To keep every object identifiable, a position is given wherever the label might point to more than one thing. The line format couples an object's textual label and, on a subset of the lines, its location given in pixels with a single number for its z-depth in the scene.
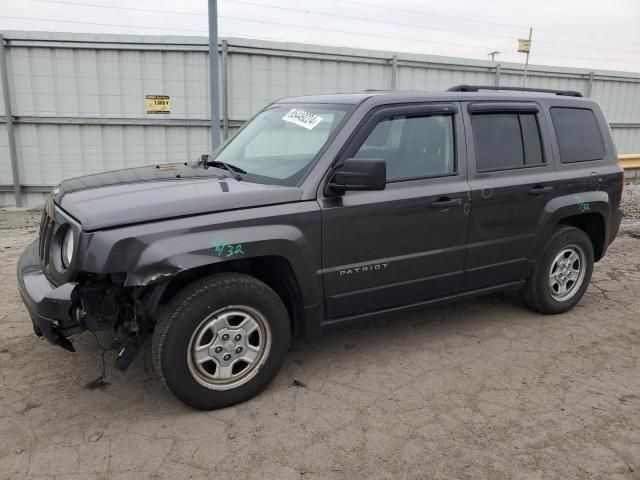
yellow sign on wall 9.09
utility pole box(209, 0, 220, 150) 7.81
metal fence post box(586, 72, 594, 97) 13.25
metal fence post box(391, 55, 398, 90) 10.41
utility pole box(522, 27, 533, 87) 11.78
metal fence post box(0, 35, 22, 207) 8.50
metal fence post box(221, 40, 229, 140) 9.12
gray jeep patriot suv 2.88
